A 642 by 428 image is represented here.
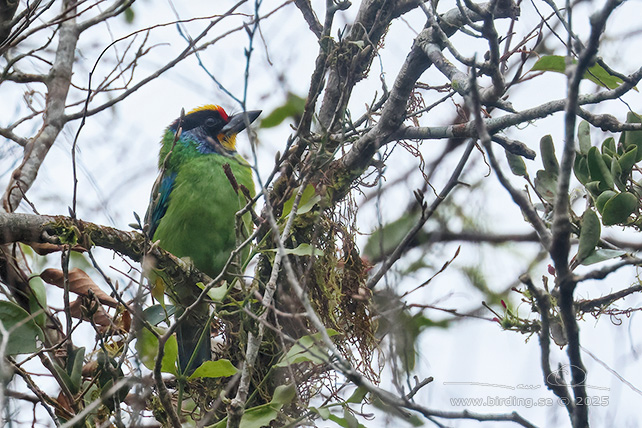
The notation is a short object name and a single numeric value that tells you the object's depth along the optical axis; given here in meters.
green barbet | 7.97
